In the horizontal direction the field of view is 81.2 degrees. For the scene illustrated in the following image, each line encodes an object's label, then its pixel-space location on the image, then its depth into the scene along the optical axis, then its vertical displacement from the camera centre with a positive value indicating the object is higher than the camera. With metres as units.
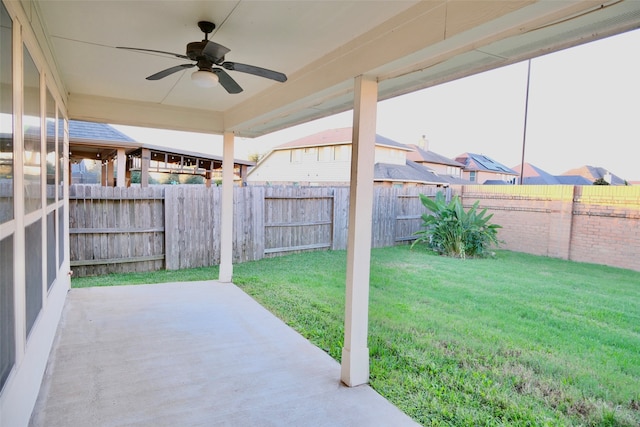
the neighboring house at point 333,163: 15.01 +1.41
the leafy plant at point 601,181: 11.03 +0.66
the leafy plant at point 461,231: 8.20 -0.74
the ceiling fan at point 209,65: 2.49 +0.91
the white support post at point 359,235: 2.76 -0.30
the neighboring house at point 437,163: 20.47 +1.95
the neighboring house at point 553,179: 17.41 +1.09
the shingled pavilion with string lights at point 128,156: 8.16 +0.85
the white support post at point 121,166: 8.86 +0.49
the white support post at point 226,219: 5.73 -0.45
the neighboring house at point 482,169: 23.81 +1.92
